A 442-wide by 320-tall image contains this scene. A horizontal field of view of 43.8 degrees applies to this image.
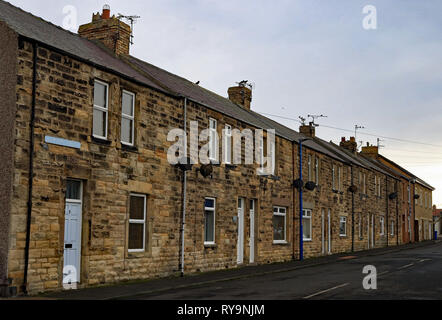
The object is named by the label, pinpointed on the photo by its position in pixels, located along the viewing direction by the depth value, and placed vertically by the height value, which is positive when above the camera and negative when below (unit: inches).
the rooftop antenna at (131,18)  785.2 +290.5
